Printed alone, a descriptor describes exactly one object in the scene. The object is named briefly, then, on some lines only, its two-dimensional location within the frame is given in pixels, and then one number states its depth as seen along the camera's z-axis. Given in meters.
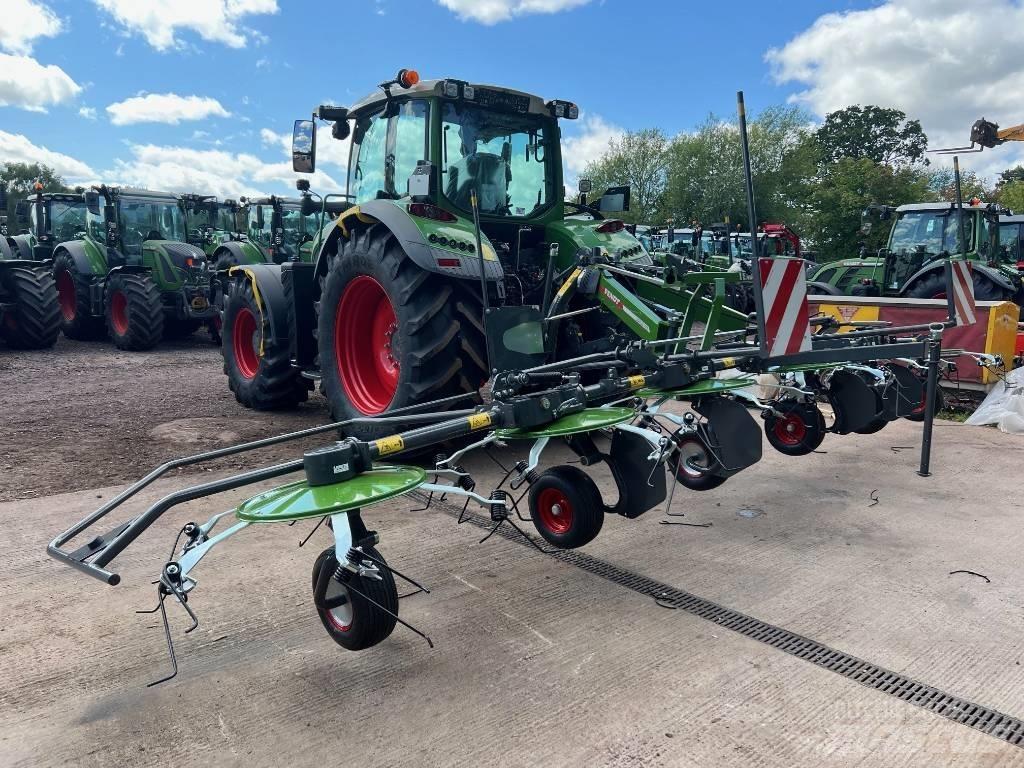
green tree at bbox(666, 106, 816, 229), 31.16
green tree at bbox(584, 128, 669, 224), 33.50
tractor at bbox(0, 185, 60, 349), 9.63
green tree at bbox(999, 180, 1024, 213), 30.43
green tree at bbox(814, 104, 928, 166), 49.00
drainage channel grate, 2.08
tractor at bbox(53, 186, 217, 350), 10.16
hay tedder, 2.14
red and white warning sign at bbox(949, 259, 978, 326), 4.72
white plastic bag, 5.57
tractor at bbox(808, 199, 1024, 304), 10.52
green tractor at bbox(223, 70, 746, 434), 4.24
